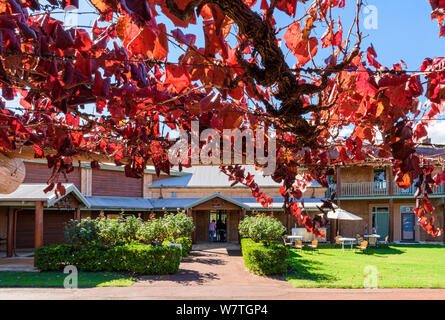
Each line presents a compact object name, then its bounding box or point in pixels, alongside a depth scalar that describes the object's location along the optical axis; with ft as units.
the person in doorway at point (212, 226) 69.05
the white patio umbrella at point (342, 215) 58.13
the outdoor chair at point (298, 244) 57.82
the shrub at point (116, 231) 37.70
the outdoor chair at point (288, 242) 60.13
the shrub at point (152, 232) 40.16
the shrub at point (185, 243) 46.25
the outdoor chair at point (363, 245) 55.57
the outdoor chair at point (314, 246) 58.33
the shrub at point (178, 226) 46.54
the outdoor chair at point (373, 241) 63.14
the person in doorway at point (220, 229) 73.41
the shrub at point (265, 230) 39.96
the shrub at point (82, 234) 37.29
